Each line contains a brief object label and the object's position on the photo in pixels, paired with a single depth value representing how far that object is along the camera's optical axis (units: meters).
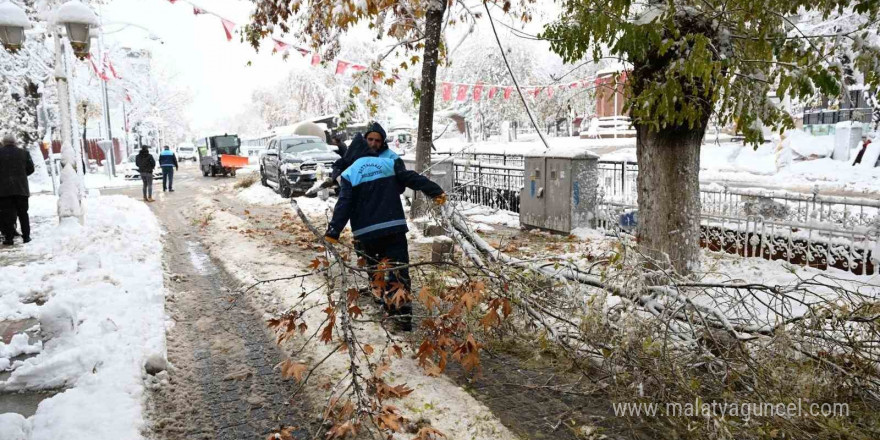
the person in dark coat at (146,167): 17.94
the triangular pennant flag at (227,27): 12.34
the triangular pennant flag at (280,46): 12.81
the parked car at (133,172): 32.06
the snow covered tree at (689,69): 4.56
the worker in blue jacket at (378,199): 4.89
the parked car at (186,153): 57.22
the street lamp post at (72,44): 9.66
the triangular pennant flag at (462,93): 21.48
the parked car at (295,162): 17.34
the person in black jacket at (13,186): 9.21
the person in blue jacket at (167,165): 20.55
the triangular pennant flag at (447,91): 20.36
